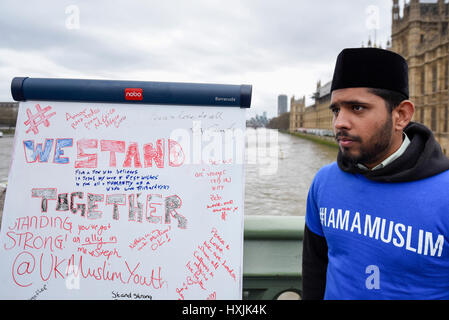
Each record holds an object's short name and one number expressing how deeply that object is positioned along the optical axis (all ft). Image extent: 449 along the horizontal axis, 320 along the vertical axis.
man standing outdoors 3.65
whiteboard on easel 5.97
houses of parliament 82.99
